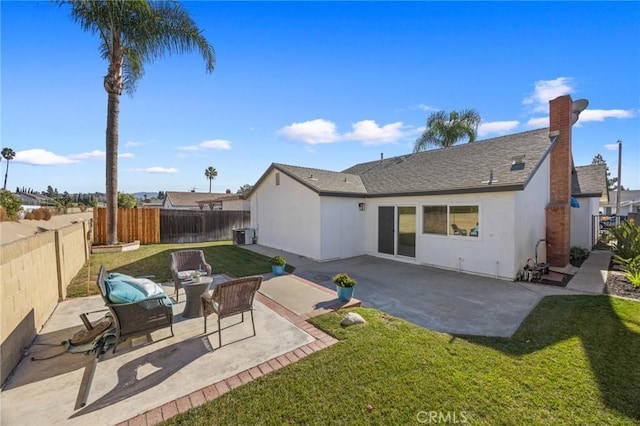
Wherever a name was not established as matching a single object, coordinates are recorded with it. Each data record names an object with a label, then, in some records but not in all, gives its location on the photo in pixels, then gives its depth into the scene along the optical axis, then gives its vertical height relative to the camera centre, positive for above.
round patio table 5.32 -1.77
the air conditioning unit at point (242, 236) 15.91 -1.56
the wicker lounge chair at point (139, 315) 3.89 -1.63
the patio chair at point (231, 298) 4.32 -1.53
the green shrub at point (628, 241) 9.27 -1.08
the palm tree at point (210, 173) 64.50 +9.35
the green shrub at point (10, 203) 10.84 +0.30
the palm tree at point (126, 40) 10.70 +7.66
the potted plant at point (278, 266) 8.62 -1.83
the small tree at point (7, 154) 47.81 +10.23
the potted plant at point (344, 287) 6.04 -1.76
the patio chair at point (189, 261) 6.51 -1.33
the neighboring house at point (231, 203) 23.71 +0.75
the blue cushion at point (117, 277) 4.65 -1.21
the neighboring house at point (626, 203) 37.27 +1.32
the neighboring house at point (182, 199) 45.19 +2.06
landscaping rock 5.01 -2.11
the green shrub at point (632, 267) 7.30 -1.78
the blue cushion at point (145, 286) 4.56 -1.37
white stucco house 8.76 +0.17
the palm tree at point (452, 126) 23.19 +7.54
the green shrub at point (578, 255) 11.67 -1.97
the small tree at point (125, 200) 42.11 +1.63
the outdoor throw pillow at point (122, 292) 4.00 -1.30
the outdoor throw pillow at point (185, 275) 5.73 -1.45
